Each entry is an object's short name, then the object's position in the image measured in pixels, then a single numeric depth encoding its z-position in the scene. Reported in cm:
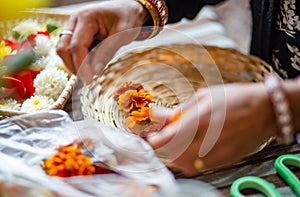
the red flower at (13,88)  49
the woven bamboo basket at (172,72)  73
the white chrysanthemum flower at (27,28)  83
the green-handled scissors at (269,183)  60
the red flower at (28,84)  75
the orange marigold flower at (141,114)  67
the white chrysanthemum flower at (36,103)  71
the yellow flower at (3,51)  52
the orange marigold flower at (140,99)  69
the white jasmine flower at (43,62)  77
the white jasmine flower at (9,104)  69
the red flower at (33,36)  78
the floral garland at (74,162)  57
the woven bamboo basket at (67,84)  70
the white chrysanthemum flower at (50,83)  75
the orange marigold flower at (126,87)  72
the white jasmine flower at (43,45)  80
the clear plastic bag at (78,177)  50
